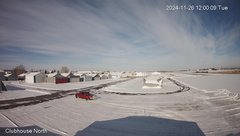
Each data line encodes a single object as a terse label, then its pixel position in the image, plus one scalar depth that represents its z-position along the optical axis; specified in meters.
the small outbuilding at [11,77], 70.88
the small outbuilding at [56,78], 53.36
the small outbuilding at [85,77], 63.20
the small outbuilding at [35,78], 54.22
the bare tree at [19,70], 100.13
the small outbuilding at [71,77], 57.61
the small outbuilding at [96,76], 71.08
